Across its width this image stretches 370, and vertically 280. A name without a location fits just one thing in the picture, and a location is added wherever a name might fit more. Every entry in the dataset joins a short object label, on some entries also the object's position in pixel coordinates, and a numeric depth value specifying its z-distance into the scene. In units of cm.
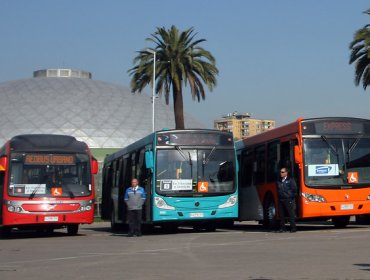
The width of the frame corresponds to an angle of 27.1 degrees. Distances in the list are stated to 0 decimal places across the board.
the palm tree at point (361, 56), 3901
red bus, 2183
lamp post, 4228
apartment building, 19838
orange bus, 2030
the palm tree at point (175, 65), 4359
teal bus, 2144
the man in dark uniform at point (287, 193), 1991
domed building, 8200
